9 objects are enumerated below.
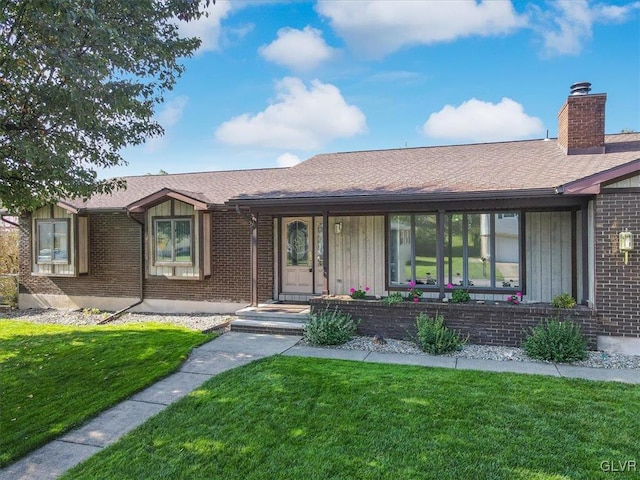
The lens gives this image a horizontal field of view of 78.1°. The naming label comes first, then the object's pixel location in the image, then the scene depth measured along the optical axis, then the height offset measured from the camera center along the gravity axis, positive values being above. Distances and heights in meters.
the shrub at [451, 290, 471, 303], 7.80 -1.09
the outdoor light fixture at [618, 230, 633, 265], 6.53 -0.02
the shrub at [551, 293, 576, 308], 7.07 -1.09
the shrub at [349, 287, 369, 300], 8.52 -1.12
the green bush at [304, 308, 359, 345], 7.47 -1.69
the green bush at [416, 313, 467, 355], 6.89 -1.72
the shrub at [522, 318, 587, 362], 6.32 -1.67
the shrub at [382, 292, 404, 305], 7.92 -1.16
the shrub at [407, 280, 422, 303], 8.00 -1.09
